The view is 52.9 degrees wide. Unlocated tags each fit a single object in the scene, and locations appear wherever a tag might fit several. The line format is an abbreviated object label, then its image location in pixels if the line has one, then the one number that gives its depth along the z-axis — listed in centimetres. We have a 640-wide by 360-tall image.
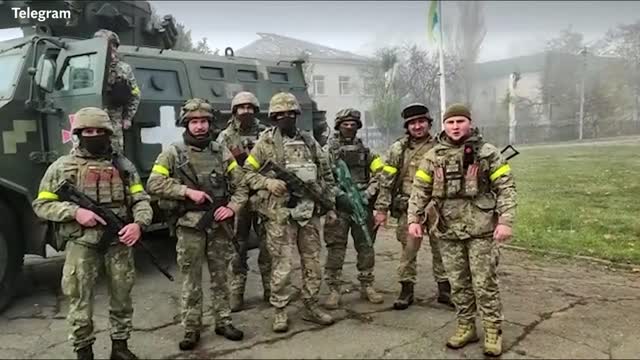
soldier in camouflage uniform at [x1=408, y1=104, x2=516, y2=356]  403
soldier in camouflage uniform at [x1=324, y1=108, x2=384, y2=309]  519
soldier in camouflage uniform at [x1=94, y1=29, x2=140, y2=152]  571
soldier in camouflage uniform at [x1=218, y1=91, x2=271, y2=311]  523
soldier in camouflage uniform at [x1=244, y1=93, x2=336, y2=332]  453
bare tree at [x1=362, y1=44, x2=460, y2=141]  2892
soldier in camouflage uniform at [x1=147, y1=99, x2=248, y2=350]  420
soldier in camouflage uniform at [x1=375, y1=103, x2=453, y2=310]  507
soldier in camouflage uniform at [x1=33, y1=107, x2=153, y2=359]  380
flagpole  1240
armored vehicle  535
